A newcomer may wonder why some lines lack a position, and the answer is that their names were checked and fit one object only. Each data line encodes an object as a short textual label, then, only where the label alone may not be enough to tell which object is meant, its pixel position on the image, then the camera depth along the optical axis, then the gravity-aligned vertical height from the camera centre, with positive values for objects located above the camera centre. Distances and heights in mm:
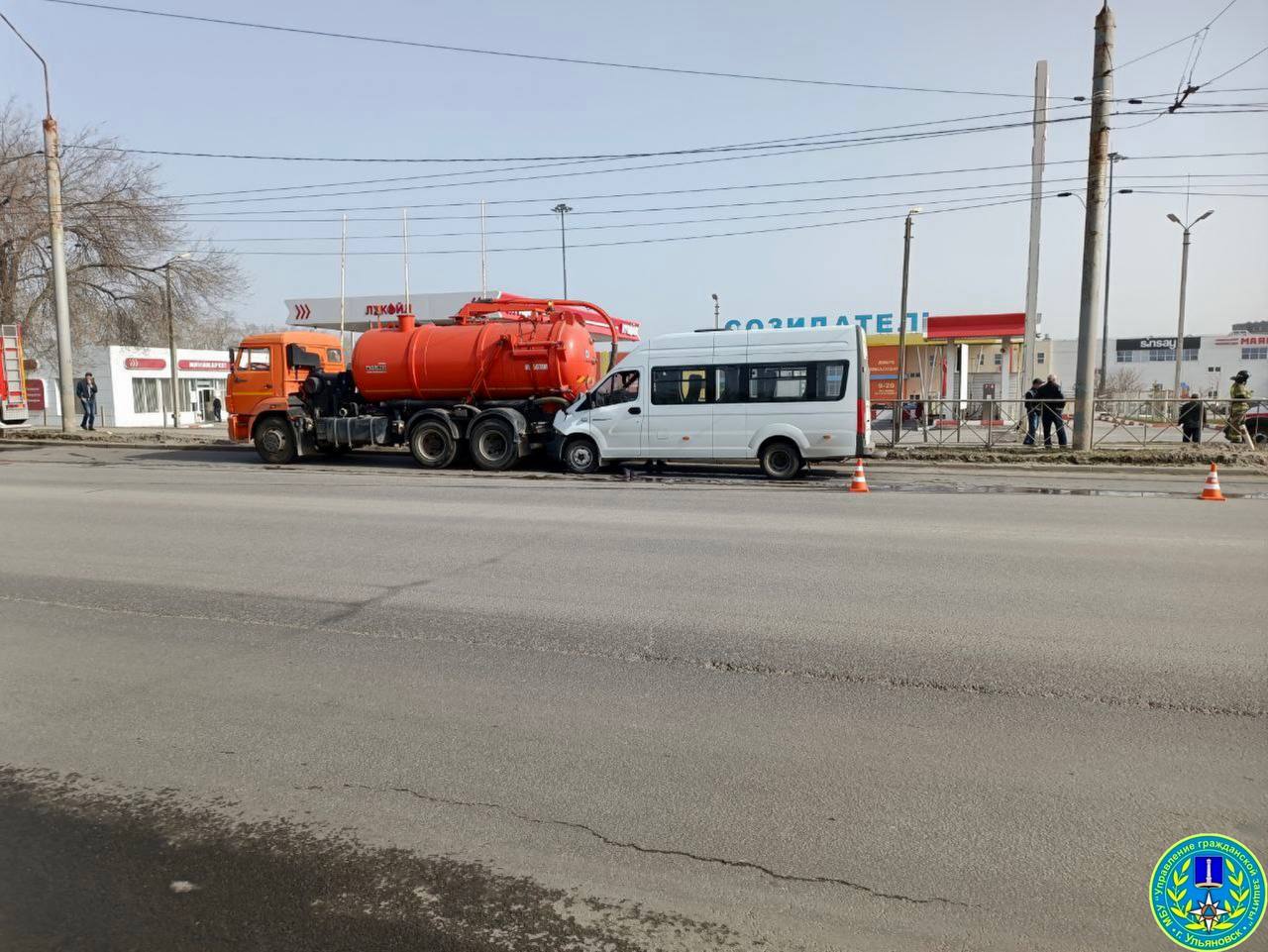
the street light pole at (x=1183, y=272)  35438 +6225
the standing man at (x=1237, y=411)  18297 +43
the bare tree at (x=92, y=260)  31031 +5777
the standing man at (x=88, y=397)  27328 +298
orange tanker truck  16875 +485
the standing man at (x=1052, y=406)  18984 +132
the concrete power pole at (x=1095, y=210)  16500 +4026
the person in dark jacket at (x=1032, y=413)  19156 -28
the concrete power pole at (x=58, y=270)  22344 +3720
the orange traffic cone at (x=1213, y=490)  11570 -1060
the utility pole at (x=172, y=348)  31828 +2279
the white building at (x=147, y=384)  36375 +1044
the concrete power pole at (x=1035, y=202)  20391 +5343
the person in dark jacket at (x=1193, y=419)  18984 -142
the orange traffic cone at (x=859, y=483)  12695 -1101
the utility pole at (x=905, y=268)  21484 +3716
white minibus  14586 +115
